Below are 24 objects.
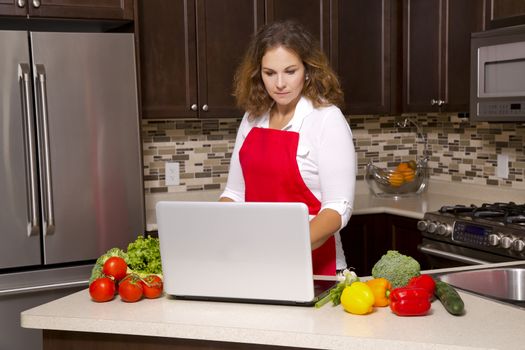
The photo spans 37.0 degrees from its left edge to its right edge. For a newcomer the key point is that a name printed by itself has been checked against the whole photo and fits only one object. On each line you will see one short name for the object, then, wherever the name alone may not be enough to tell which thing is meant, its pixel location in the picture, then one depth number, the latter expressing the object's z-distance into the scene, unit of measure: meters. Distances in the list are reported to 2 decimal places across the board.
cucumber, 1.88
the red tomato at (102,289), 2.07
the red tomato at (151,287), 2.09
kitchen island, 1.72
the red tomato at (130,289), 2.05
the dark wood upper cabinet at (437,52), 3.97
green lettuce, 2.19
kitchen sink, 2.39
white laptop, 1.89
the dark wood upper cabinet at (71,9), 3.40
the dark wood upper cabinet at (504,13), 3.47
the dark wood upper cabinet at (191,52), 3.83
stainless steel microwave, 3.50
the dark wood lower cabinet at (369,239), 4.08
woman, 2.48
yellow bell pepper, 1.89
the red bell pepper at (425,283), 1.98
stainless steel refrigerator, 3.37
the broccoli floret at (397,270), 2.04
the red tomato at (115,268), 2.11
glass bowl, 4.46
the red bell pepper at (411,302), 1.86
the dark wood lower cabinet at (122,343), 1.89
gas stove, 3.22
